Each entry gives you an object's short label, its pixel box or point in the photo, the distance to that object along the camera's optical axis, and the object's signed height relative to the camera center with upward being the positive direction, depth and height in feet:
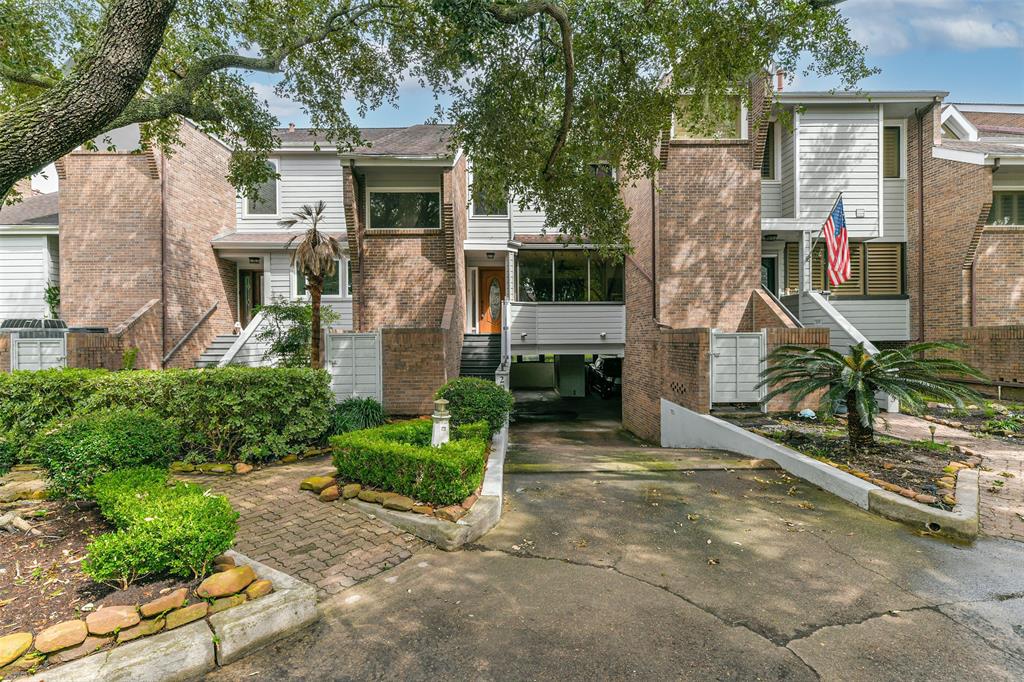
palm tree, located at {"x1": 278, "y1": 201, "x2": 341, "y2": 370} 33.01 +5.10
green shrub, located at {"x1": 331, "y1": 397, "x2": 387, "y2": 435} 27.73 -5.02
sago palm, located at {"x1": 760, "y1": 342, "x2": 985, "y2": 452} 20.34 -2.46
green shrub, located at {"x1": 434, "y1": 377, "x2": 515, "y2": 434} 24.64 -3.73
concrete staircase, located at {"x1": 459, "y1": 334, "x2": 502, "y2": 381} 43.80 -2.33
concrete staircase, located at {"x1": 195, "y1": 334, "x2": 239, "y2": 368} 43.88 -1.40
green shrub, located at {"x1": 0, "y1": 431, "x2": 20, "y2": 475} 21.21 -5.10
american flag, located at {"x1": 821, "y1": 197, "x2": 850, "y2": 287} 38.70 +6.44
